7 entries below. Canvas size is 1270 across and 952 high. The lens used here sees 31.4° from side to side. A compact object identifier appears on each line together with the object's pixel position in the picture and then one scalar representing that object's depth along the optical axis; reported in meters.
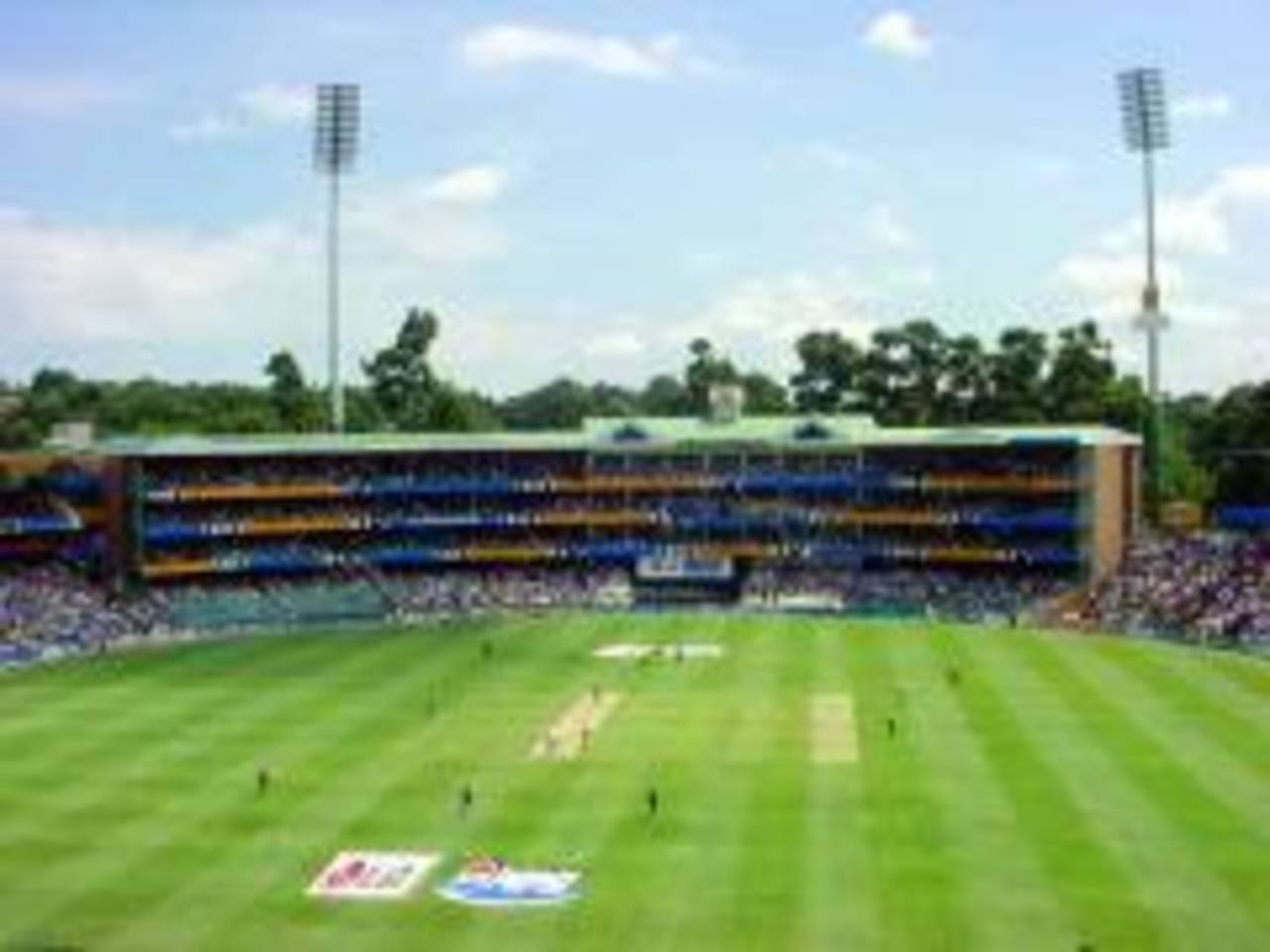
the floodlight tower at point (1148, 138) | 143.25
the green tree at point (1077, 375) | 190.12
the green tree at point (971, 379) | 197.88
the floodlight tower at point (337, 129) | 149.38
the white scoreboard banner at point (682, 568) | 144.38
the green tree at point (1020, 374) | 194.00
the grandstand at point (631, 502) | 138.12
